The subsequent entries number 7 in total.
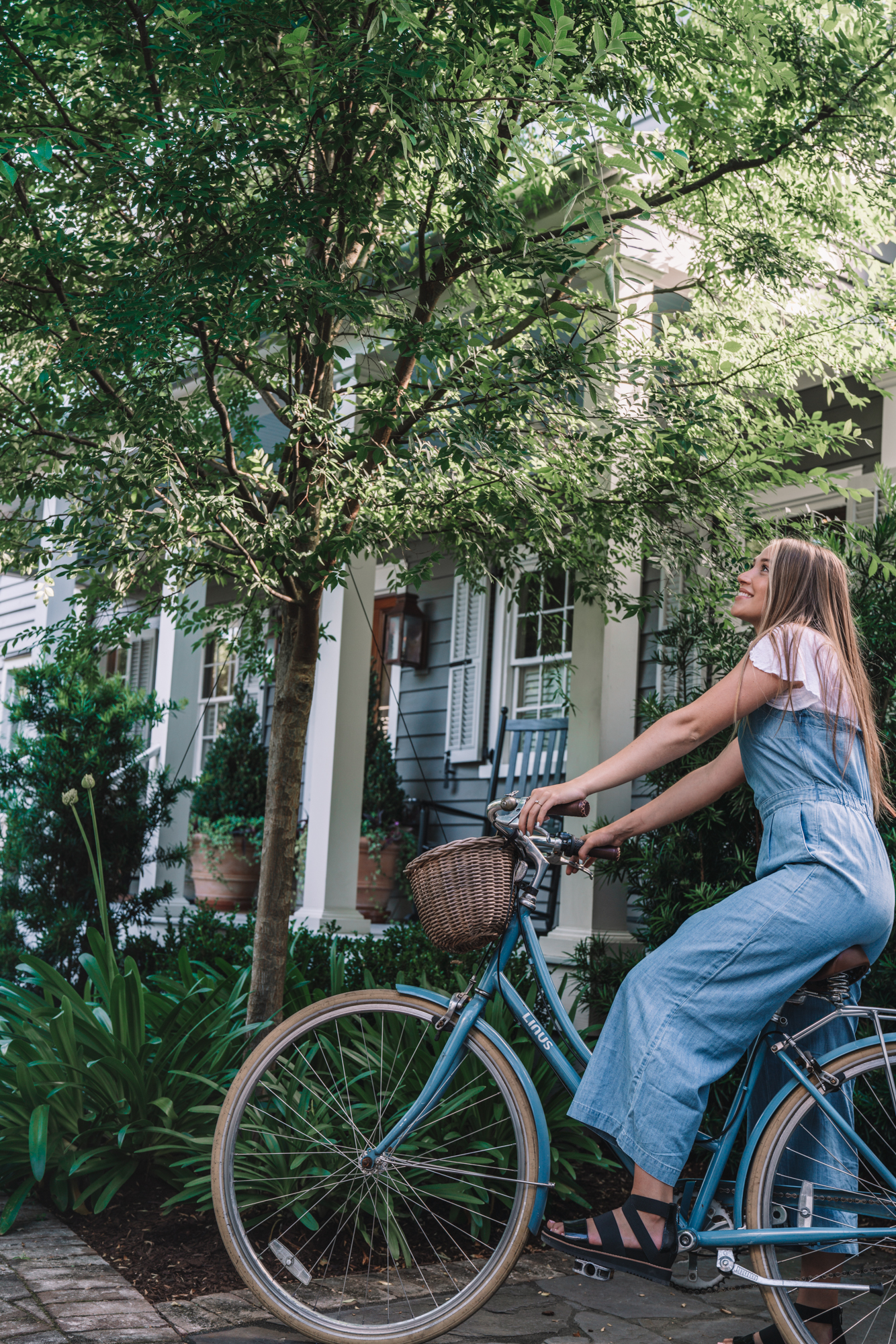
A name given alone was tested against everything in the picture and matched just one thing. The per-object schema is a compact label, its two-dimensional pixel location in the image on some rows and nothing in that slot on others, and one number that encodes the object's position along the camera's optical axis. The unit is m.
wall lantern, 8.73
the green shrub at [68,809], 5.77
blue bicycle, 1.97
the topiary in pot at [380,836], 7.66
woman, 1.95
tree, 2.62
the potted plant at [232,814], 8.01
